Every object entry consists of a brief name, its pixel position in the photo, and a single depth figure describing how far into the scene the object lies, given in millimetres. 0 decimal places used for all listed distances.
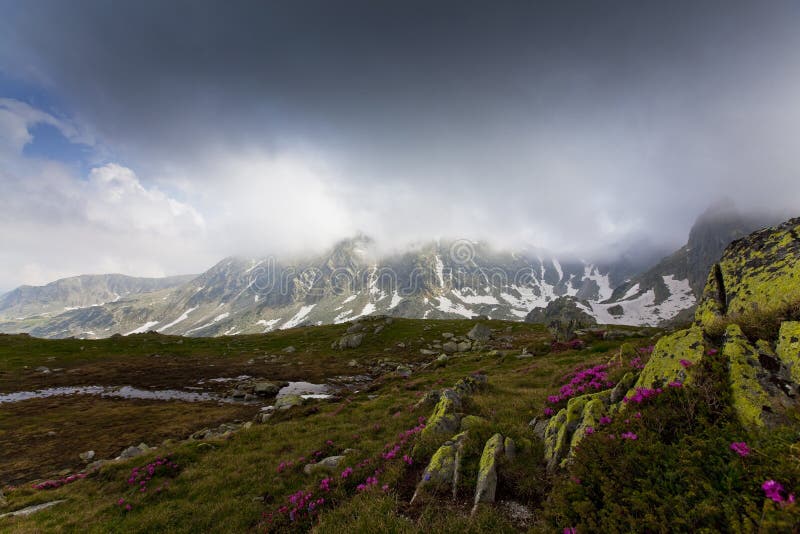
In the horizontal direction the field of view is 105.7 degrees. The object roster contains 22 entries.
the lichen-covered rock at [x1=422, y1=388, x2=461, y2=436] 12328
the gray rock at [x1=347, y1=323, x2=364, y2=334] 77638
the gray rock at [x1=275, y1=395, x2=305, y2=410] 28844
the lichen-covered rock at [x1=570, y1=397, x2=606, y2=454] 7688
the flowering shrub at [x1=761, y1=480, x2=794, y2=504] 3867
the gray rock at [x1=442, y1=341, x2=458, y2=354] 55575
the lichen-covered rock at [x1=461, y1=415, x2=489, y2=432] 11156
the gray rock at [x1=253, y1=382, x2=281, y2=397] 38359
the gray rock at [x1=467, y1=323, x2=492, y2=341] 62691
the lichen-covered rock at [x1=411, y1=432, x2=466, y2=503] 8492
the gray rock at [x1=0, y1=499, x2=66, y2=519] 14328
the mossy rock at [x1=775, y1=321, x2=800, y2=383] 6082
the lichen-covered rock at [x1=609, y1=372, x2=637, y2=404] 8961
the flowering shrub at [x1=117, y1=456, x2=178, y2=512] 15500
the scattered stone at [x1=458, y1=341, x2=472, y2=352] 53906
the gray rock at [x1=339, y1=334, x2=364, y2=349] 67988
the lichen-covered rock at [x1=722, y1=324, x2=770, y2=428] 5766
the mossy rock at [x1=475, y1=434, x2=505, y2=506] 7551
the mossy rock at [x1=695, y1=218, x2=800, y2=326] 9594
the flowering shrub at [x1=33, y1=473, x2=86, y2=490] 17753
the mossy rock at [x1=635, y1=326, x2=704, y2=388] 7598
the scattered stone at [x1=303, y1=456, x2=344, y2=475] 13617
